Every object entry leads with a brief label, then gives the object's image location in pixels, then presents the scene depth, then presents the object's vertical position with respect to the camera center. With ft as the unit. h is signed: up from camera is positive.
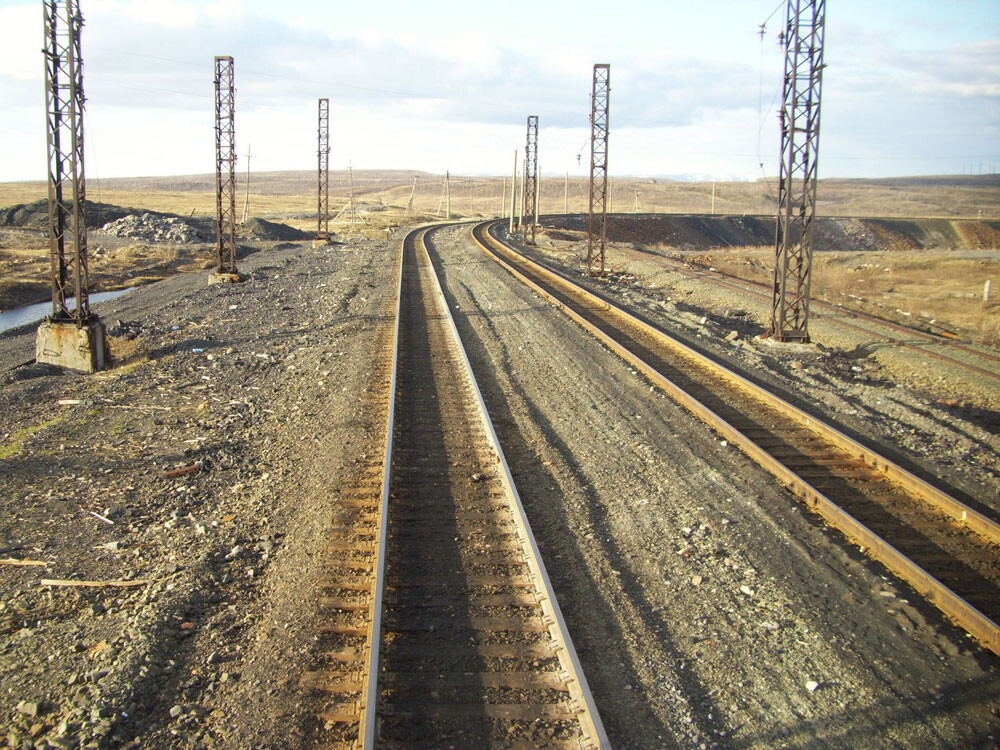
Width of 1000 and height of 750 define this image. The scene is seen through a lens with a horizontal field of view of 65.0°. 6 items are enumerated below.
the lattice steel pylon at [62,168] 50.34 +5.68
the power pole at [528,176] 157.89 +17.77
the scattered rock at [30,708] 15.97 -9.22
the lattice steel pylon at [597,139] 94.07 +15.07
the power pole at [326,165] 150.30 +18.10
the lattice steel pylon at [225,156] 93.76 +12.25
